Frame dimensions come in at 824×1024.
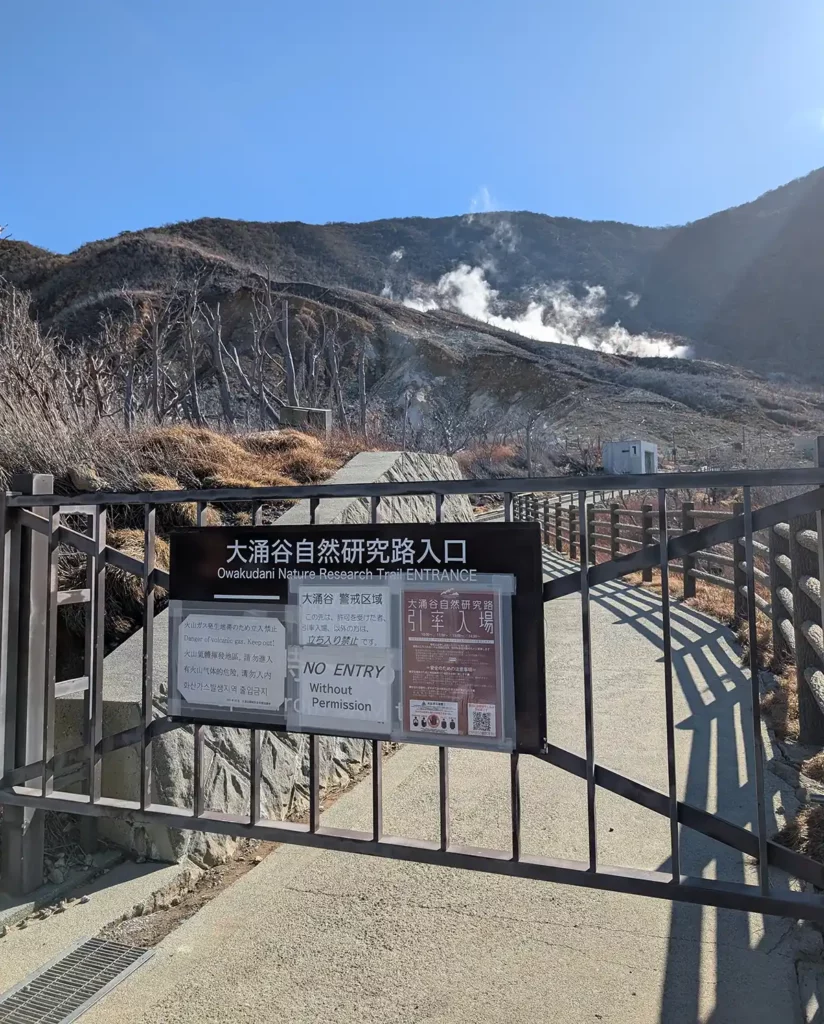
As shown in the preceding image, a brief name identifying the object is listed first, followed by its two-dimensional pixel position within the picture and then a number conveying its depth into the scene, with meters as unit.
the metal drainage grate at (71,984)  2.25
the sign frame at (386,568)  2.10
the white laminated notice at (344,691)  2.25
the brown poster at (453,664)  2.13
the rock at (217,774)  3.10
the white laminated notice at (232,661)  2.42
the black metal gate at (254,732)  1.96
